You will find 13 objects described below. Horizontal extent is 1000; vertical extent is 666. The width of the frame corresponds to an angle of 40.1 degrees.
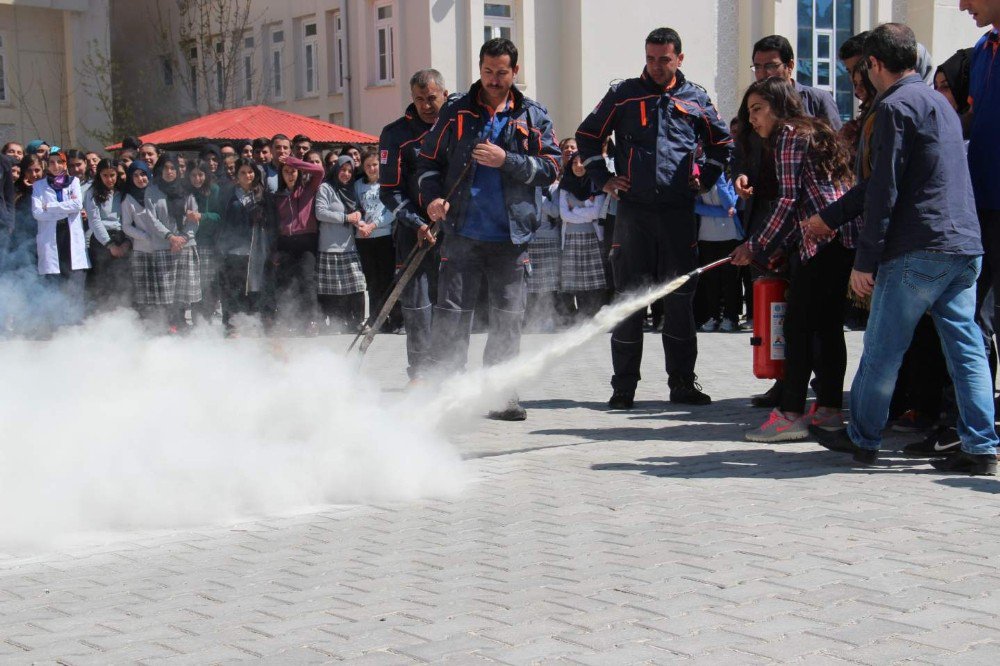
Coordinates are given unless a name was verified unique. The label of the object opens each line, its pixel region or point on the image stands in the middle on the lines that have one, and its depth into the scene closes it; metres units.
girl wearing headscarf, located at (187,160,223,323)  15.48
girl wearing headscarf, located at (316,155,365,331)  15.66
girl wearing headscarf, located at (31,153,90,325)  15.40
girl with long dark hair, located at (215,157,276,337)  15.44
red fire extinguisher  8.46
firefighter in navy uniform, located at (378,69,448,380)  9.45
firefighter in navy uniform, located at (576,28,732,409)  9.16
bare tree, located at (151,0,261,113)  36.41
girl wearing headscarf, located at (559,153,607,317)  15.45
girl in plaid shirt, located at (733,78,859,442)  7.69
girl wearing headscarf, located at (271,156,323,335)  15.47
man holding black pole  8.75
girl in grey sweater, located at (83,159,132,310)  15.62
